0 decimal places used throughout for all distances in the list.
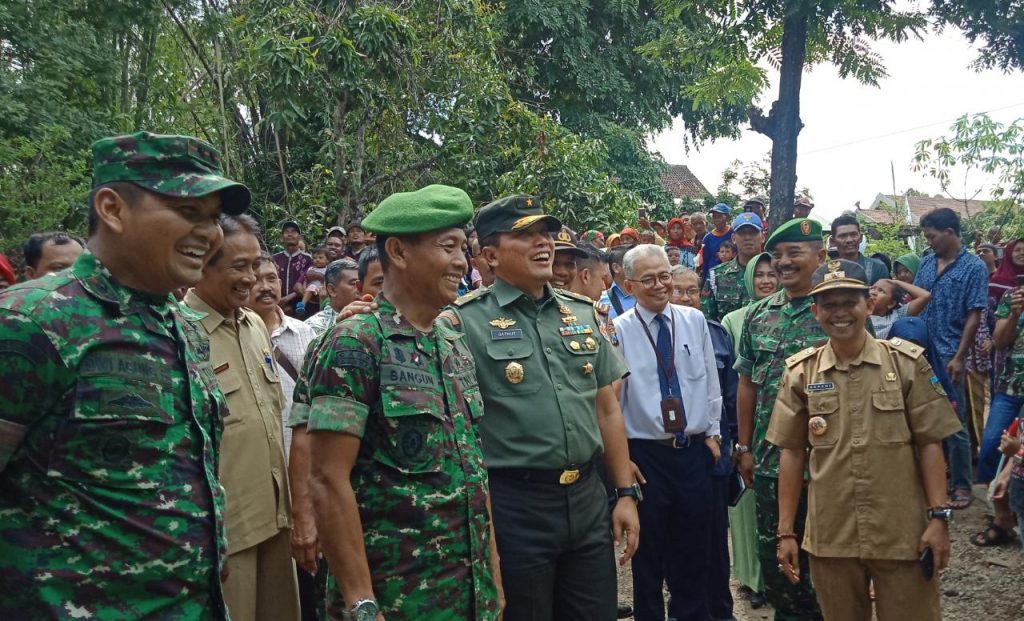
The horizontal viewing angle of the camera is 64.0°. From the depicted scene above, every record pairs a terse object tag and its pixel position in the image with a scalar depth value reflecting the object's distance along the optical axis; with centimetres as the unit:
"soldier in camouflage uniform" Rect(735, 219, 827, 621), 410
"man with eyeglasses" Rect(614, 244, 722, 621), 455
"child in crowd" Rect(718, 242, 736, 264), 873
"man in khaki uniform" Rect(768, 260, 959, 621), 341
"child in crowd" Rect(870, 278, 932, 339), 646
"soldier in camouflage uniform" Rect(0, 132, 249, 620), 178
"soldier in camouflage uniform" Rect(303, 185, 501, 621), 244
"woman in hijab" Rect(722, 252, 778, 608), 540
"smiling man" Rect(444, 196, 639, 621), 317
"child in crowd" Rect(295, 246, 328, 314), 852
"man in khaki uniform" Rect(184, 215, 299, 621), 324
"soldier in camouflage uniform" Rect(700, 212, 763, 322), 713
